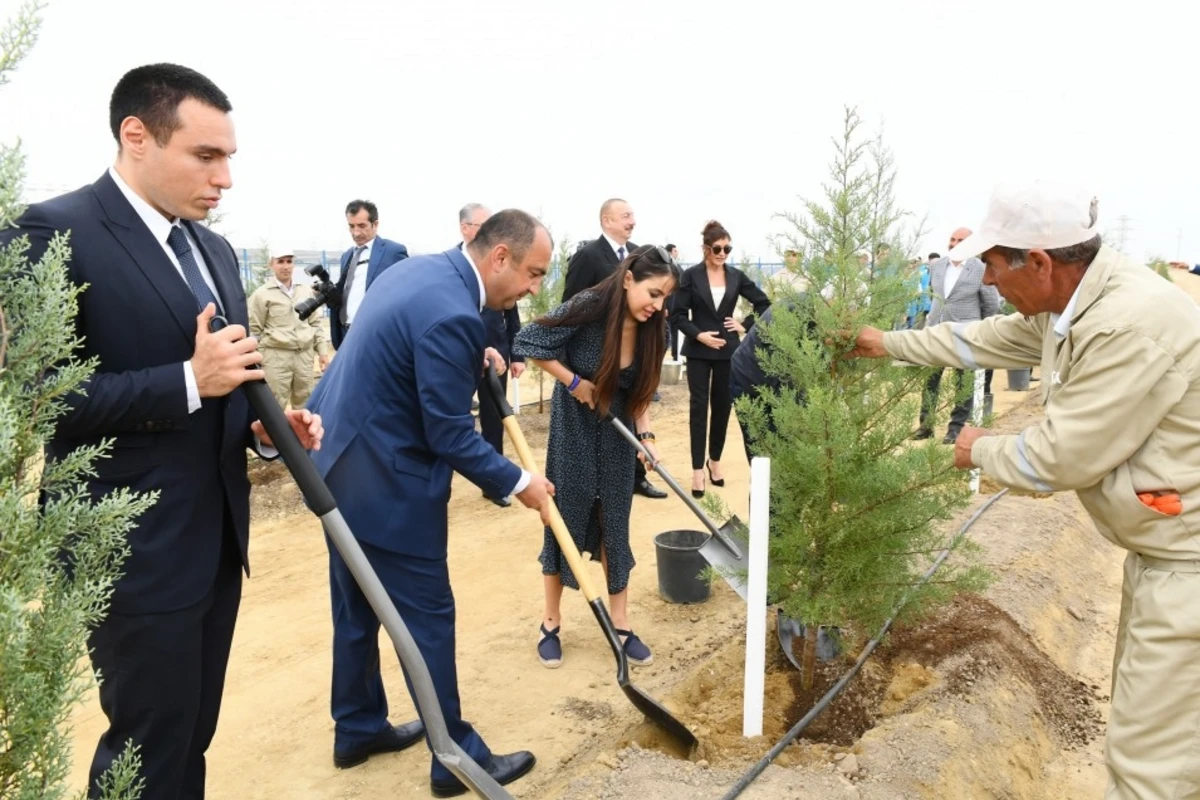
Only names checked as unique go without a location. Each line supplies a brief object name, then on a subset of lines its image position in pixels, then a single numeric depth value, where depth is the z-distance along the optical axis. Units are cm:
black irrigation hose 284
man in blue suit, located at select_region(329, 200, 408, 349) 649
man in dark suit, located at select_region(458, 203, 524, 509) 584
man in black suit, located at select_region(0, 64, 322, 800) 199
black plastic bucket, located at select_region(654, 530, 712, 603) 488
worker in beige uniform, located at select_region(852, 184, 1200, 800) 218
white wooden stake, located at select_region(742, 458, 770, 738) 310
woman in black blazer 673
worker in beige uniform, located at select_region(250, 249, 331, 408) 791
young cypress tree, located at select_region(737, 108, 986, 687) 329
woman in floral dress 381
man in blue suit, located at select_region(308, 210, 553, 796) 278
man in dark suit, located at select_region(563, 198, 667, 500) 653
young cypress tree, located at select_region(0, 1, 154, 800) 124
